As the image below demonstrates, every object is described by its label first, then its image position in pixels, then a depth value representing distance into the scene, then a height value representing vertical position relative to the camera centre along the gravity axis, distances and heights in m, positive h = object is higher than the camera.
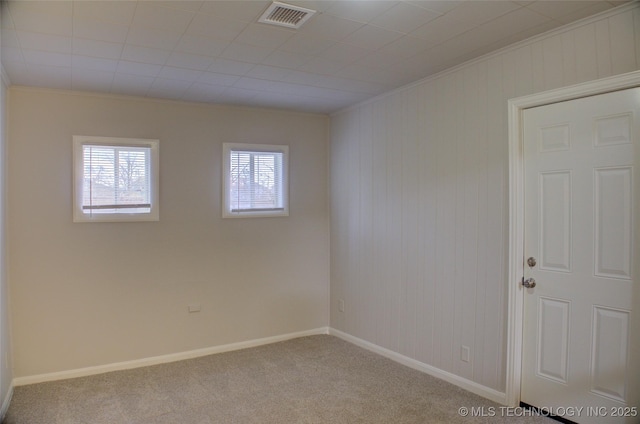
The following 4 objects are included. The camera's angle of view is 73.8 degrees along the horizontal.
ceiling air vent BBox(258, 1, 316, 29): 2.25 +1.06
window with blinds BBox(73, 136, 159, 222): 3.77 +0.27
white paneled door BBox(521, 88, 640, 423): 2.44 -0.29
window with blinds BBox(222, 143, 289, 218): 4.43 +0.30
